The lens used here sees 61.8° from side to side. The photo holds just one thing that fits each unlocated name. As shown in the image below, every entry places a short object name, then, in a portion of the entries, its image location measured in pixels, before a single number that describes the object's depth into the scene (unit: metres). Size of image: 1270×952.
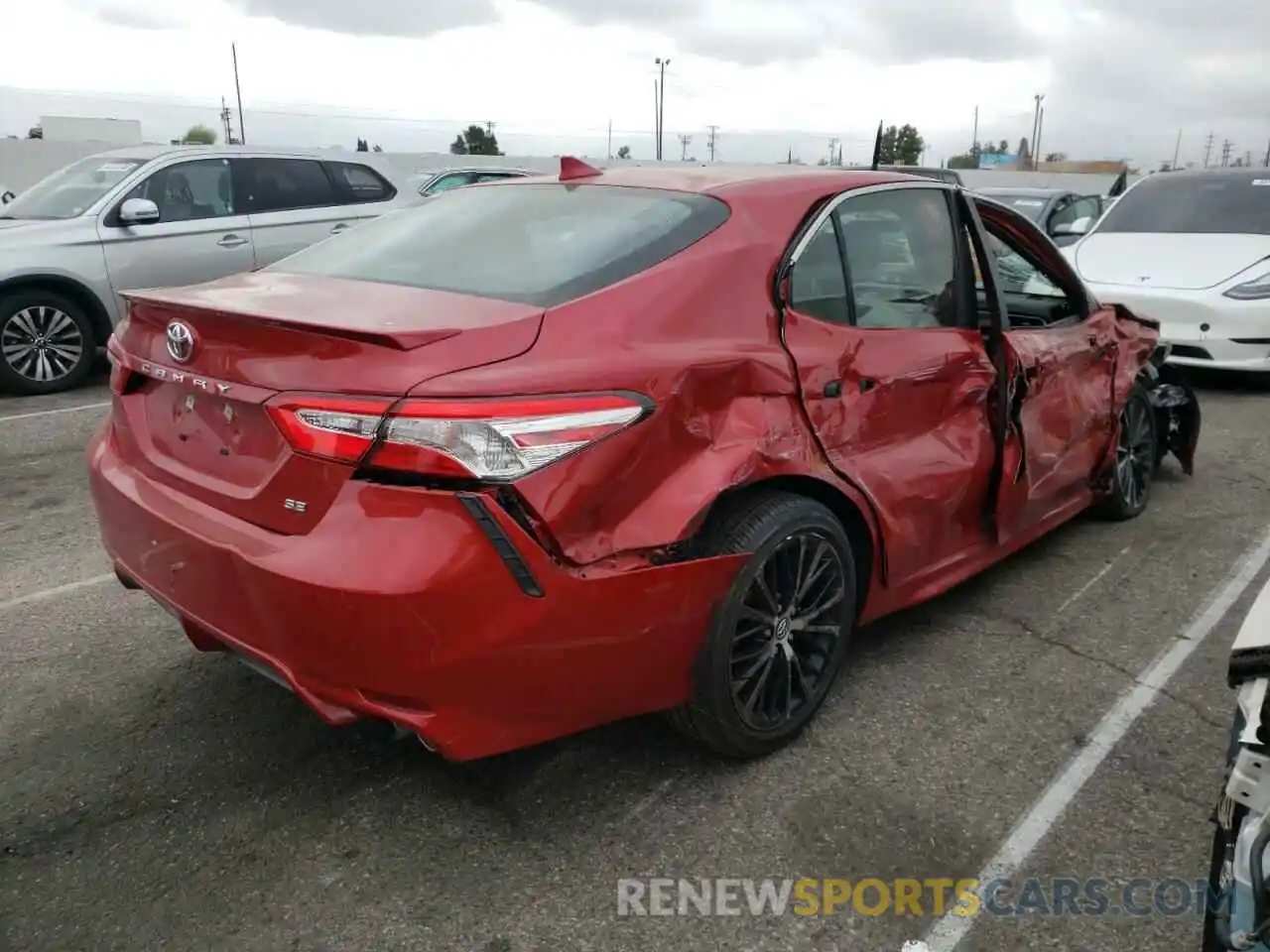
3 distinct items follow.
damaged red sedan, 2.26
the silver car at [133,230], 7.71
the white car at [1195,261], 7.74
